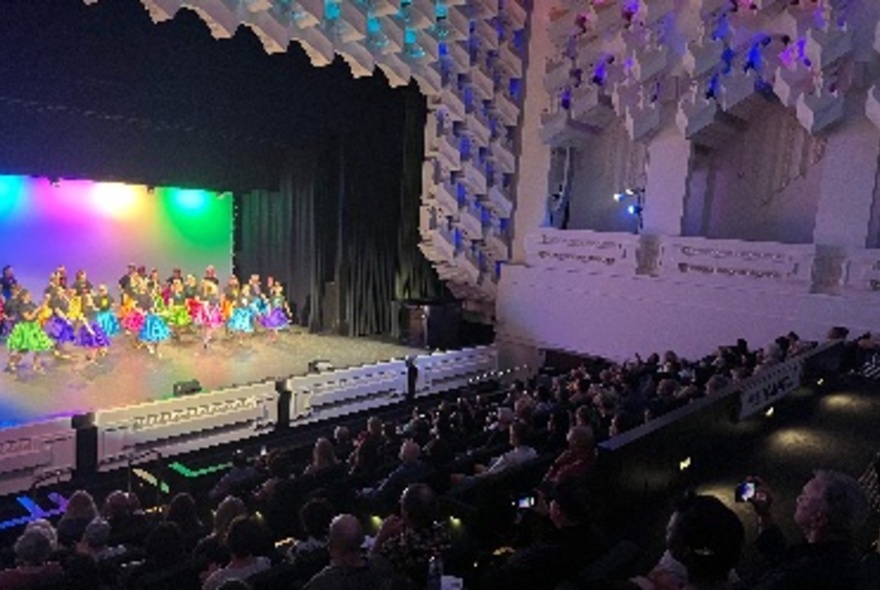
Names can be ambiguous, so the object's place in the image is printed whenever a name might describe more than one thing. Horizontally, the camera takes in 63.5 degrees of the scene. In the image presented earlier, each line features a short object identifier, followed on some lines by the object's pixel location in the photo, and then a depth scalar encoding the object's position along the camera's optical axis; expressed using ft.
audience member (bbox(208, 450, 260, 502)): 18.98
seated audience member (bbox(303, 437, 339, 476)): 19.01
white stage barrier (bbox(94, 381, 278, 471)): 27.66
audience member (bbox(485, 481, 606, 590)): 9.66
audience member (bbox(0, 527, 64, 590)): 11.60
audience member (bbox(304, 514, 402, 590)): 9.63
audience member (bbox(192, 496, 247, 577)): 12.91
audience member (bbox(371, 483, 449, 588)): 11.18
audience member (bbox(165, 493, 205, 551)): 15.94
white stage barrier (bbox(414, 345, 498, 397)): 40.40
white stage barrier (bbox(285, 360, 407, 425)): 33.83
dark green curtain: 47.34
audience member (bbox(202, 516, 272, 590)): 11.68
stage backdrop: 39.42
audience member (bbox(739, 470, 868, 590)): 7.55
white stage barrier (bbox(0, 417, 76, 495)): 25.09
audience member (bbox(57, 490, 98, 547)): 15.70
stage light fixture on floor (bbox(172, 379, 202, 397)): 30.30
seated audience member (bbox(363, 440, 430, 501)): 16.02
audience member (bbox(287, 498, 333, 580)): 12.25
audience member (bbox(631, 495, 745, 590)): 7.07
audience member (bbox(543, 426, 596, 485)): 14.15
